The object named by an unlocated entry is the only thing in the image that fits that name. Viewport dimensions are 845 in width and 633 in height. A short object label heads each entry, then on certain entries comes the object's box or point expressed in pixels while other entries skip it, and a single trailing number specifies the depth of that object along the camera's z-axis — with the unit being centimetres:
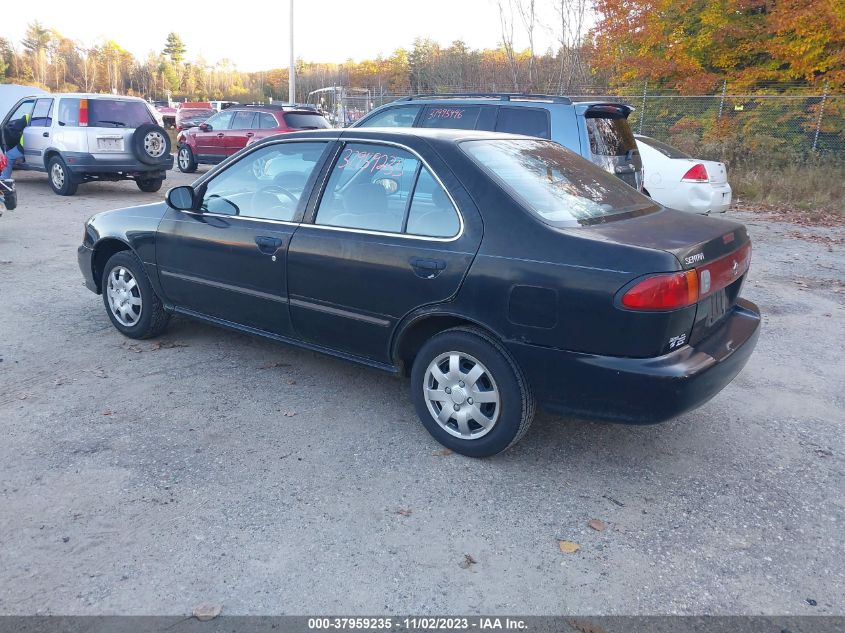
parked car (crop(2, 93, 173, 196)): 1252
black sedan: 318
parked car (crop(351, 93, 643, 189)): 712
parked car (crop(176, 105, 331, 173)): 1598
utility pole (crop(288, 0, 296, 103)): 2855
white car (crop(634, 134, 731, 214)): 1046
